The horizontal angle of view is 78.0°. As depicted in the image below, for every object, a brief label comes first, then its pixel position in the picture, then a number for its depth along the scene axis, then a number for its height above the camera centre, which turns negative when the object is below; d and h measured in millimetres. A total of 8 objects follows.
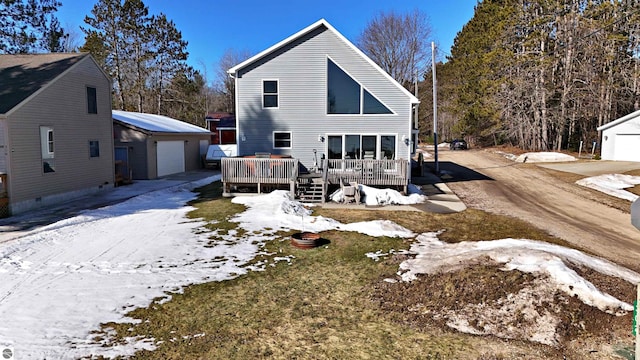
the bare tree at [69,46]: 38422 +11262
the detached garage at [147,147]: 21891 +374
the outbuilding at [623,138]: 26953 +974
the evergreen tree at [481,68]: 36969 +8917
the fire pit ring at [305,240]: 9625 -2152
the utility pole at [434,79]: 22078 +4103
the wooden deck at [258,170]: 16266 -715
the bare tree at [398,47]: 42312 +11338
